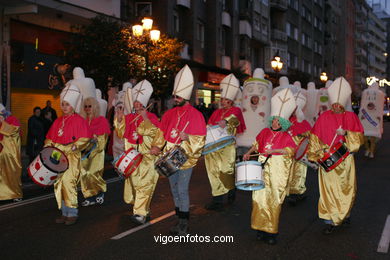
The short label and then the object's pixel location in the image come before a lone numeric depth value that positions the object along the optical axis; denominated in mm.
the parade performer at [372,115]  16469
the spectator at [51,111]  14262
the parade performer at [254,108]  10445
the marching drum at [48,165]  6363
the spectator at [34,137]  12133
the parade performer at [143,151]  6633
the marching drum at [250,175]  5520
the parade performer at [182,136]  6047
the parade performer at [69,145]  6691
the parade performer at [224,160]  7945
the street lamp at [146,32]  15367
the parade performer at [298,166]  8336
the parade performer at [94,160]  8047
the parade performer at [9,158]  8406
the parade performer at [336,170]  6359
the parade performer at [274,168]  5750
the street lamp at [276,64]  21472
